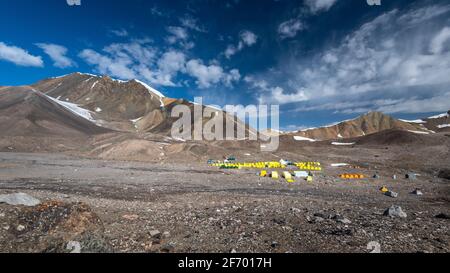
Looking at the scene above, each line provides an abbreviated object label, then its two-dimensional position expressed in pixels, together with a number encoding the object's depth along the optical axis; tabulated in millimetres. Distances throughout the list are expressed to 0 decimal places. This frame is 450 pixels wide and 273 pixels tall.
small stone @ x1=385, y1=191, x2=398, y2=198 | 17223
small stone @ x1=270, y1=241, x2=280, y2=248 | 7306
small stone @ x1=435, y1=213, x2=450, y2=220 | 10921
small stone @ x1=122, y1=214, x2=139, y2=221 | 9819
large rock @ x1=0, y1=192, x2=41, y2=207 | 9047
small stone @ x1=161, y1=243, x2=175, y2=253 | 7047
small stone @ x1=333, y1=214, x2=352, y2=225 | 9459
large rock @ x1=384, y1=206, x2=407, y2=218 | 10698
